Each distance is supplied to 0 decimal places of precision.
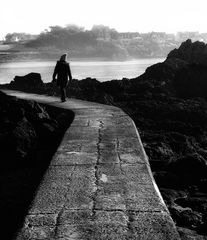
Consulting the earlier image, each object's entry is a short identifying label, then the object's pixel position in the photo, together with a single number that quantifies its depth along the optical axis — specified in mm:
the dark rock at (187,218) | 4223
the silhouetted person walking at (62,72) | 11086
